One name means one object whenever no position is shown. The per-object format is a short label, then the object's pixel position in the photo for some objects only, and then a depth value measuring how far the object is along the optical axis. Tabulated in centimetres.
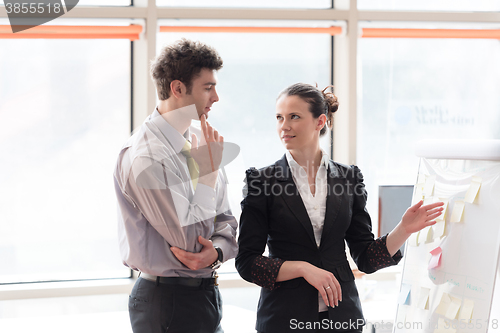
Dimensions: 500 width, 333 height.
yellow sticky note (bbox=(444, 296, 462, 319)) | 412
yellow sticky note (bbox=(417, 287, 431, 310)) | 426
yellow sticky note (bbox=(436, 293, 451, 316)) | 417
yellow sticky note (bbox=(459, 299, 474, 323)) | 408
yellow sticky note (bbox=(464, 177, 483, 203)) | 415
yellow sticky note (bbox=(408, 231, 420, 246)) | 435
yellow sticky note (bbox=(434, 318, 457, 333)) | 413
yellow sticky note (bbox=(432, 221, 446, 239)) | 422
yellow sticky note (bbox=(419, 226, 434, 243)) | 427
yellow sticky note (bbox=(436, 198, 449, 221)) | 423
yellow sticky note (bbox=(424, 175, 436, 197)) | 432
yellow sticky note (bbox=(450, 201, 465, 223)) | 417
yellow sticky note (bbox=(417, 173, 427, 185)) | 438
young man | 388
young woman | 396
